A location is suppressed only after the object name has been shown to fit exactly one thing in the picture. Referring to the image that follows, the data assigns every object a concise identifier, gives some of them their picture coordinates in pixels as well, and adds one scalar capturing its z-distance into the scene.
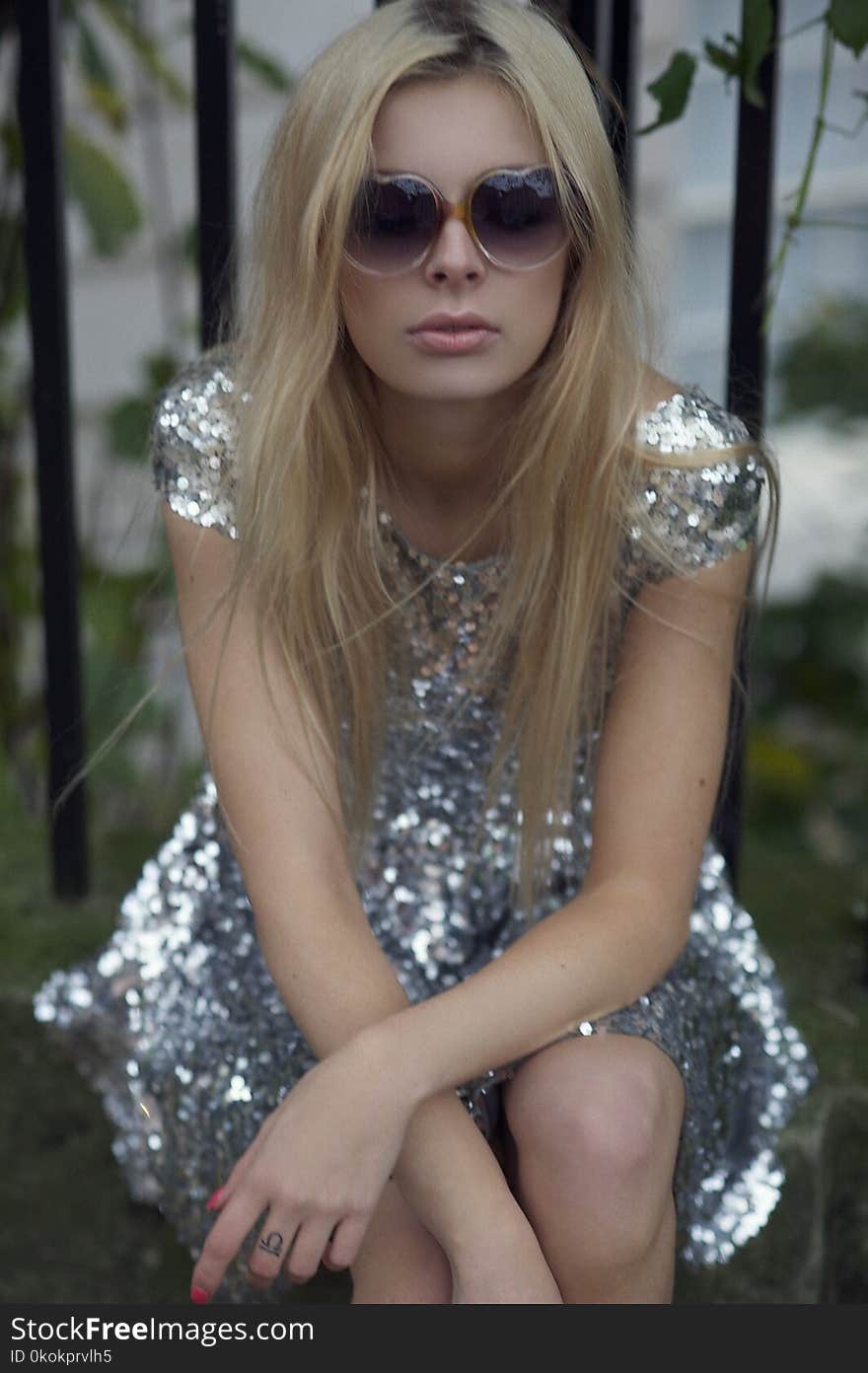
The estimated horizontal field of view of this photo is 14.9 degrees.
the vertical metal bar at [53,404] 2.30
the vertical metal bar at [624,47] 2.25
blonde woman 1.94
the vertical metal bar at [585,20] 2.22
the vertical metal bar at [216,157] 2.24
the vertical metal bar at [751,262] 2.21
